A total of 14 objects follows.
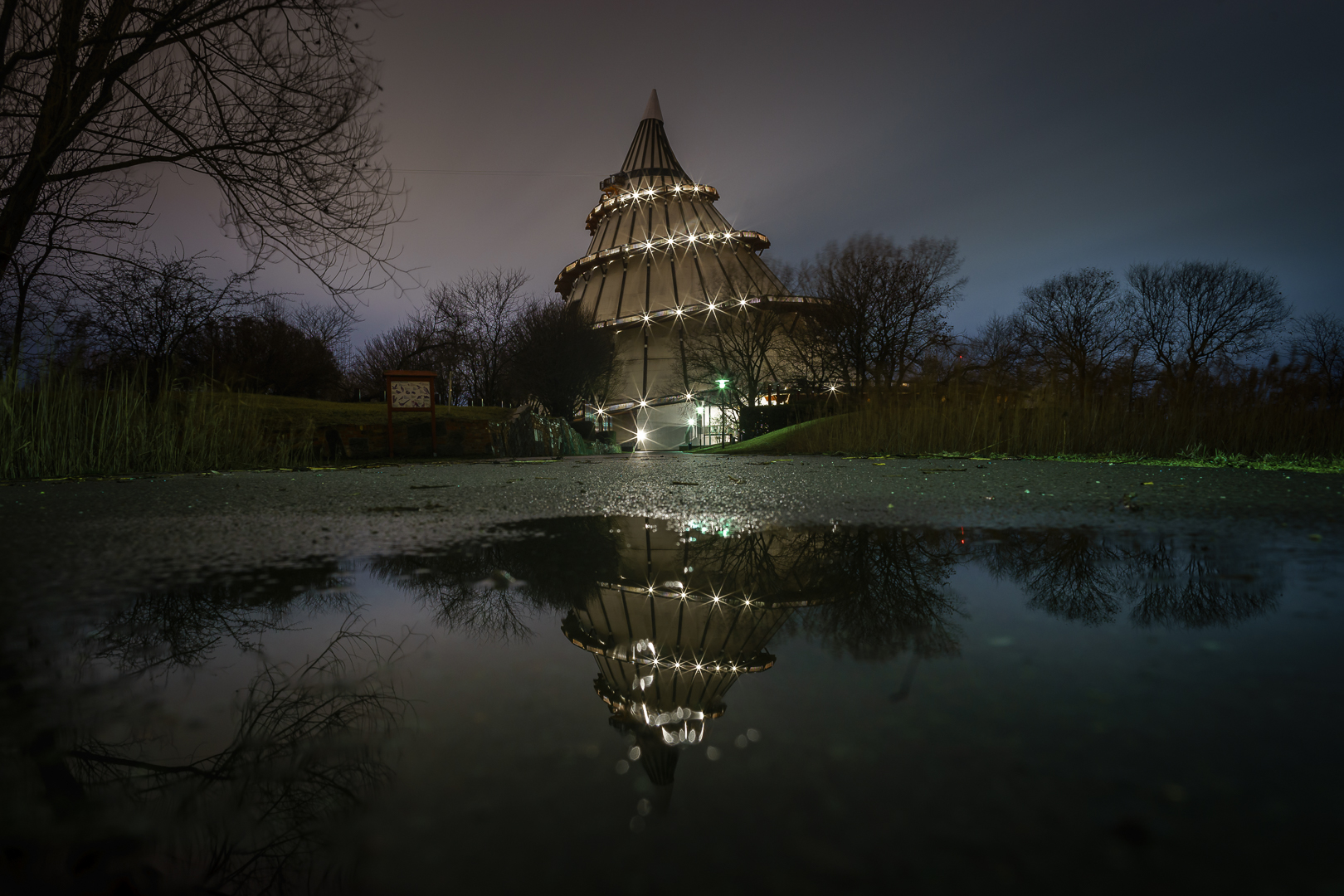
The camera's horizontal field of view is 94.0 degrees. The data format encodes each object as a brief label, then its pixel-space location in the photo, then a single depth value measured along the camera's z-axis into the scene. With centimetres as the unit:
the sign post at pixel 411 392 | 1190
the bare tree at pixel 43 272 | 526
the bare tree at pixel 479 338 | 3356
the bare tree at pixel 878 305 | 2148
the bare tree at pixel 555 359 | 3002
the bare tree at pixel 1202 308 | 3328
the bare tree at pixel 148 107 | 463
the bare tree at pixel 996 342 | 3447
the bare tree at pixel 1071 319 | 3556
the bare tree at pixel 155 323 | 884
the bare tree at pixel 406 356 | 3441
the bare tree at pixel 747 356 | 2550
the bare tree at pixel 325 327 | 3681
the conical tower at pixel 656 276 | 3981
